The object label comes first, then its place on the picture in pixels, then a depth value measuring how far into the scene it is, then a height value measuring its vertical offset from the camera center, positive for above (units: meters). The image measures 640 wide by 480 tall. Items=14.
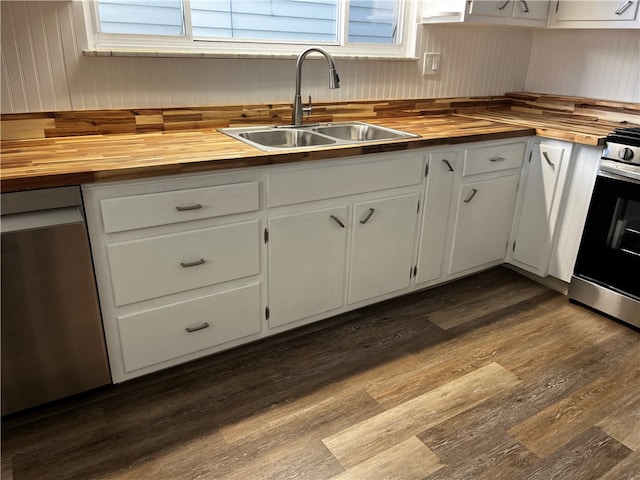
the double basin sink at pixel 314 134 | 2.24 -0.33
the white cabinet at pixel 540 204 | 2.56 -0.69
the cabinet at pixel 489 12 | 2.51 +0.27
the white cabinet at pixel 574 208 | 2.45 -0.67
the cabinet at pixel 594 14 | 2.54 +0.29
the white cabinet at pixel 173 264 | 1.63 -0.70
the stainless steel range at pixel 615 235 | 2.27 -0.75
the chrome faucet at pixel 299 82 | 2.16 -0.09
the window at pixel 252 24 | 2.08 +0.15
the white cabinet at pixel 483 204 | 2.48 -0.68
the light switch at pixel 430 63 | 2.84 +0.01
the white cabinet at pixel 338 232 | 1.96 -0.69
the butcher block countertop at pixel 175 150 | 1.52 -0.33
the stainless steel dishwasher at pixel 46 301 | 1.49 -0.75
